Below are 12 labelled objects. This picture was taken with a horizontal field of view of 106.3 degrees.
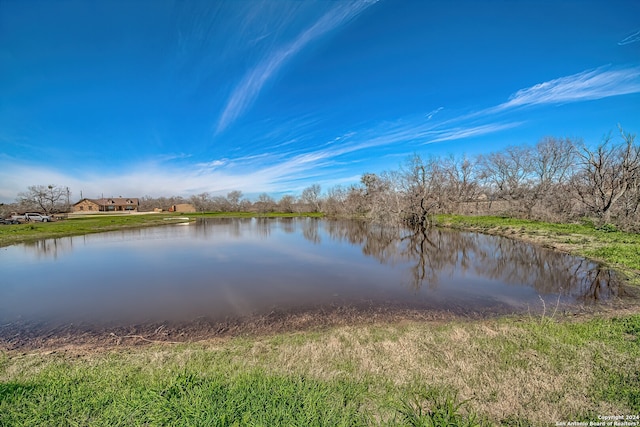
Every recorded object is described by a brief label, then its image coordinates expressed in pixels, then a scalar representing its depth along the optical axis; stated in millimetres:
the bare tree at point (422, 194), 24156
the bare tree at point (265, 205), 70562
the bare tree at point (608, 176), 17625
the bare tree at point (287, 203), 69062
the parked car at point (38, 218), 33175
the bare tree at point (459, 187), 30125
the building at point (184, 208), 74375
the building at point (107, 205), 67188
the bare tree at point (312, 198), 66250
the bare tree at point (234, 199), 76375
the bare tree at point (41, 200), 44125
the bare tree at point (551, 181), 24725
